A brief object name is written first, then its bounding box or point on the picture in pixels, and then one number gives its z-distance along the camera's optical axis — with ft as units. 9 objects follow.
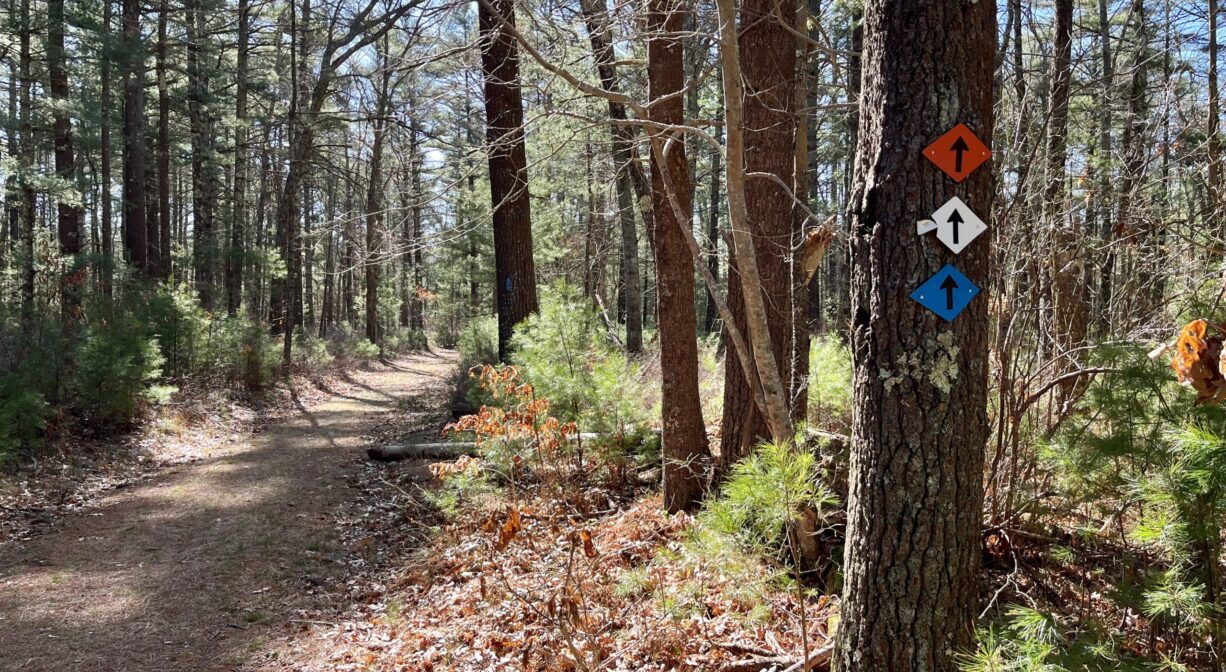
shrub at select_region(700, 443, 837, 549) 9.70
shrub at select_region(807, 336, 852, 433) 18.30
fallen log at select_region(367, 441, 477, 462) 26.48
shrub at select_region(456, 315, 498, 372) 45.31
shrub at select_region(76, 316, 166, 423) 28.96
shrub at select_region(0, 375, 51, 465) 23.98
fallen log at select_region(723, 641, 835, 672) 9.97
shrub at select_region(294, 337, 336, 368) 56.03
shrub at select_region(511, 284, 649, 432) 22.20
